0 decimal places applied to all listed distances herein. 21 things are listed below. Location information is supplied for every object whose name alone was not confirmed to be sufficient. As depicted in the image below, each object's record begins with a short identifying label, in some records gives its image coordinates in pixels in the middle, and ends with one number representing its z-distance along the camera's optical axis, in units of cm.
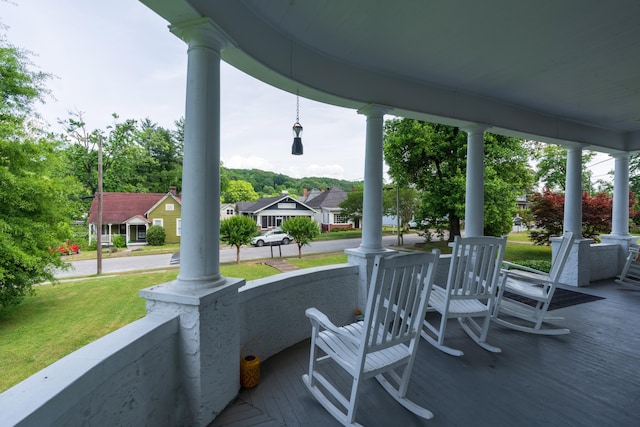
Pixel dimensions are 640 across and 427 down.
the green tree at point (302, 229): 930
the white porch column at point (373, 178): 293
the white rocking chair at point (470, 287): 235
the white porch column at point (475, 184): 362
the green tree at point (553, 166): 1013
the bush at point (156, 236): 1110
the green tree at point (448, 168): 834
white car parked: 1215
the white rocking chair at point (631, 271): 446
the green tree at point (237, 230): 795
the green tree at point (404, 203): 1162
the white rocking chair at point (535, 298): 275
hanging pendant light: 283
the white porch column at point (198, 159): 161
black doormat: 372
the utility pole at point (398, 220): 1002
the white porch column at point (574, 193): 465
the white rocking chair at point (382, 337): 148
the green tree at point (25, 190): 418
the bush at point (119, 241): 966
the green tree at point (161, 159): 1703
